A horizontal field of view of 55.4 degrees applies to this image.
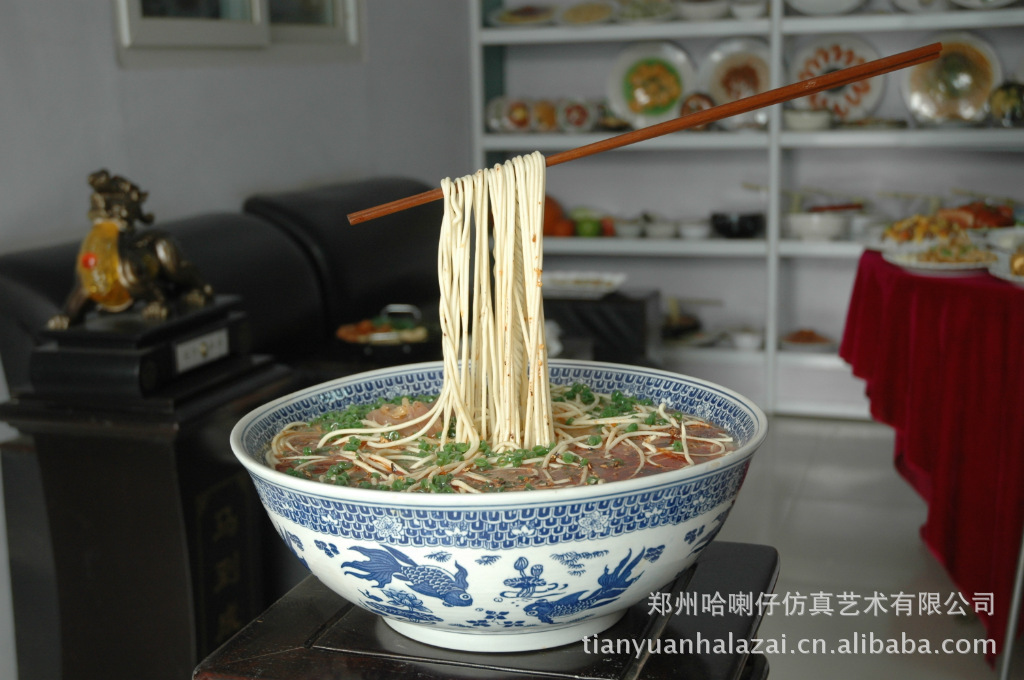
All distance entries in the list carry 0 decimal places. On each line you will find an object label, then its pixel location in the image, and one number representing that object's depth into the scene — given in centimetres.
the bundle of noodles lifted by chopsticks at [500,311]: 87
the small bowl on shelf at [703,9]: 395
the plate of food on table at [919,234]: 244
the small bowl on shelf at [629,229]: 423
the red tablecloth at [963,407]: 196
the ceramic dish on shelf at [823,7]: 383
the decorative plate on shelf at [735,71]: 417
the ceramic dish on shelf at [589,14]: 411
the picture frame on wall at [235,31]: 234
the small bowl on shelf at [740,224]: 405
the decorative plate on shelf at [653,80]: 430
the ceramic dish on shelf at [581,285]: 371
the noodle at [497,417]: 83
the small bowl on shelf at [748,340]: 411
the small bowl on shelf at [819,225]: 391
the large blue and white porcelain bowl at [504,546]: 71
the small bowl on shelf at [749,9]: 391
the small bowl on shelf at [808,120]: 384
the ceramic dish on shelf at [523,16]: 422
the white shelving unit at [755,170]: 383
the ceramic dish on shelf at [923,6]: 370
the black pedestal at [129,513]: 157
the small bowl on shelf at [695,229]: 411
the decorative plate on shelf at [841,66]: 404
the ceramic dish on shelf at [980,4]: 357
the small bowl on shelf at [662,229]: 416
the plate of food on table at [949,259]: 222
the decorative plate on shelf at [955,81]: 385
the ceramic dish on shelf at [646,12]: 403
